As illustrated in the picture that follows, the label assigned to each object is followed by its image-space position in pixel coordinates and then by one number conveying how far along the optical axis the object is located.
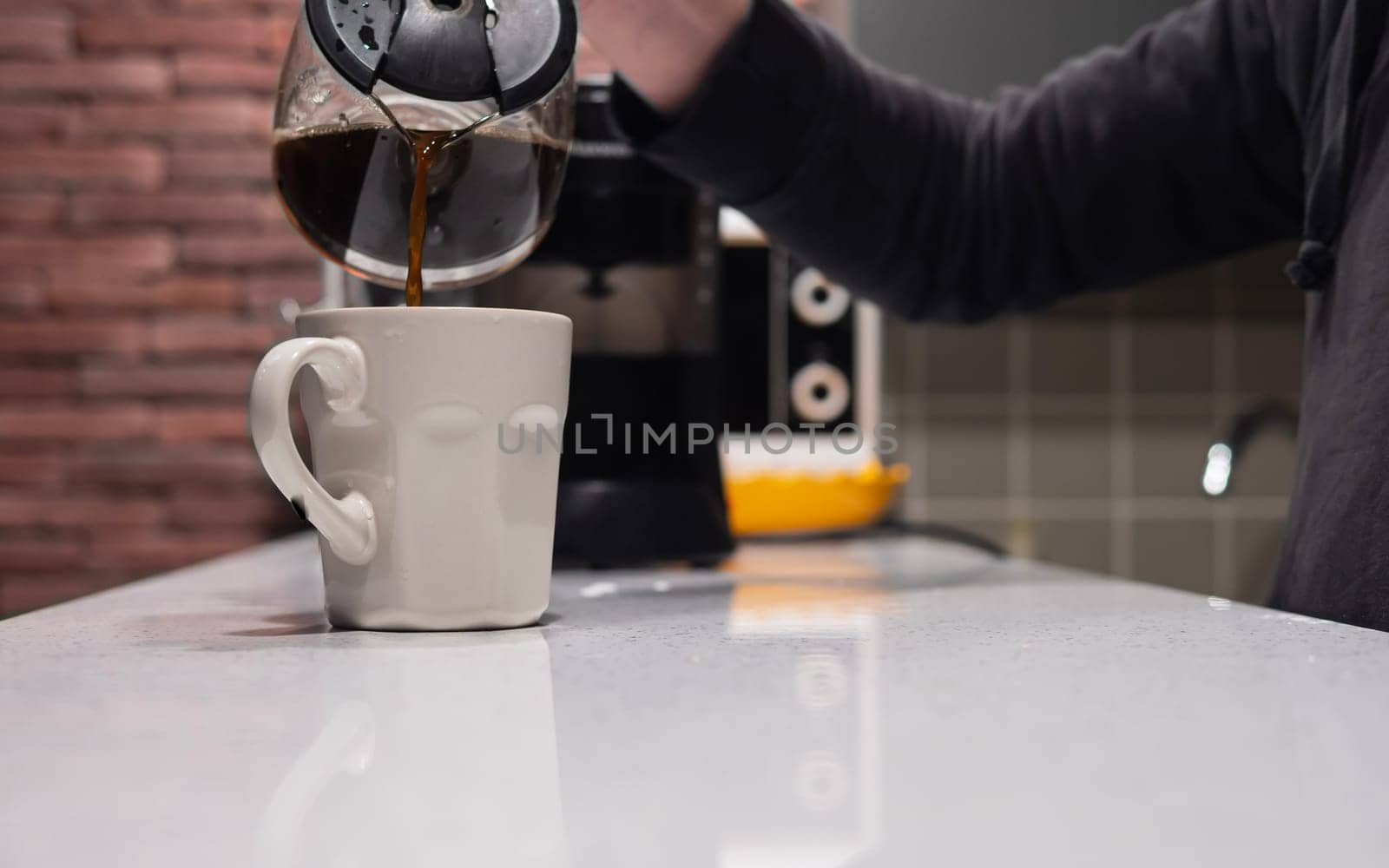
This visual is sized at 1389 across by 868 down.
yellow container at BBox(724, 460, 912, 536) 1.06
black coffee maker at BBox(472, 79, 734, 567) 0.75
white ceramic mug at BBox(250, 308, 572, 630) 0.43
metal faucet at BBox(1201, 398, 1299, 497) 1.02
